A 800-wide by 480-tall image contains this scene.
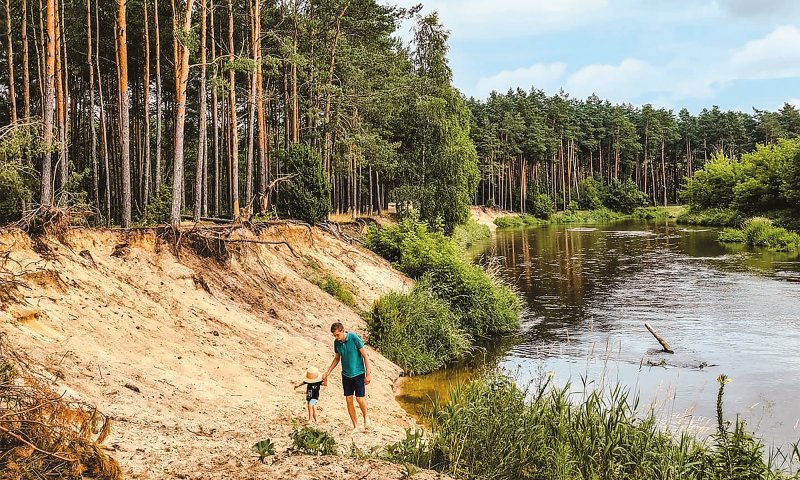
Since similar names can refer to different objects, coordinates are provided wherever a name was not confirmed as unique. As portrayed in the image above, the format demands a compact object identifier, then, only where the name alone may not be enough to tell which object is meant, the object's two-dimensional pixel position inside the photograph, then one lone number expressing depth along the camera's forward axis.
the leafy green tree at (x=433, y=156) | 40.66
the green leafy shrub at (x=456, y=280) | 20.93
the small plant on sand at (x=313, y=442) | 7.70
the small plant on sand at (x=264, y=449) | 7.22
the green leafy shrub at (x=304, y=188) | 24.50
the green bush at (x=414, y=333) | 16.94
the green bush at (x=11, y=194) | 11.72
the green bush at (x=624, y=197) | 93.12
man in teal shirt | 9.42
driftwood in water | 17.78
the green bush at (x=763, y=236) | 42.15
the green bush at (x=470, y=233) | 44.61
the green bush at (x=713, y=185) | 66.00
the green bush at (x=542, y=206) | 85.50
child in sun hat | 9.46
